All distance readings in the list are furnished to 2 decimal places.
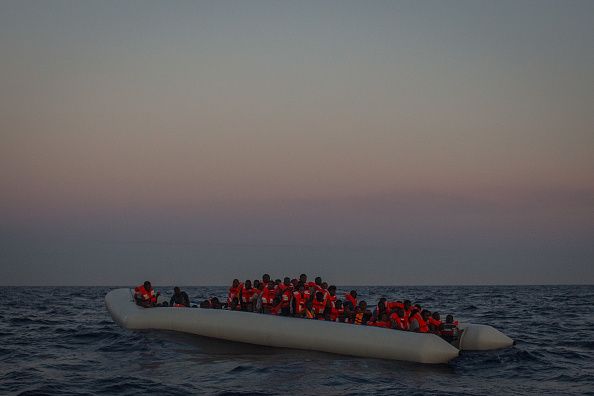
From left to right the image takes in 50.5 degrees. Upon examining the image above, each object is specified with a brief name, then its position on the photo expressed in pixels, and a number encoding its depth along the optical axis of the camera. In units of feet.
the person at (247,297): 58.08
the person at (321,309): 52.80
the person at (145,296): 64.39
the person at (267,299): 56.03
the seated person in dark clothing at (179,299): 62.75
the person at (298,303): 53.11
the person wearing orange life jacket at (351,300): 53.42
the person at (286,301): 53.67
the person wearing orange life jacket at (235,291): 58.95
